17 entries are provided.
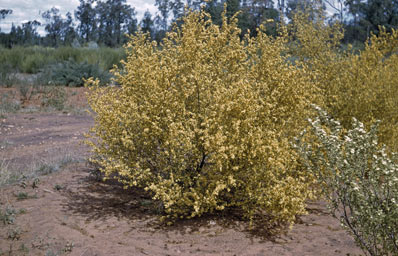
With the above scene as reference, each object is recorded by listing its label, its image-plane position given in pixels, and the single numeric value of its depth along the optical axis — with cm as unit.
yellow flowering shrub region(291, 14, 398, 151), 644
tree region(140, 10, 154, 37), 4453
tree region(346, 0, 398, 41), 3666
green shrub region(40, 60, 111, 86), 1522
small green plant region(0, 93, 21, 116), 1074
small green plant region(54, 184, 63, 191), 521
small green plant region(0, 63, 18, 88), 1406
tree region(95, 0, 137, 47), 4859
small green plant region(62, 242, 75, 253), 365
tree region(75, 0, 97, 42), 4897
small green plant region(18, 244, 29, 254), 363
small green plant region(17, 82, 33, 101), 1245
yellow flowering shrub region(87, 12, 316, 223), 404
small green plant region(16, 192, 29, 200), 487
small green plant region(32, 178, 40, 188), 520
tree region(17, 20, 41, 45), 3578
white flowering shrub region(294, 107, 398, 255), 277
